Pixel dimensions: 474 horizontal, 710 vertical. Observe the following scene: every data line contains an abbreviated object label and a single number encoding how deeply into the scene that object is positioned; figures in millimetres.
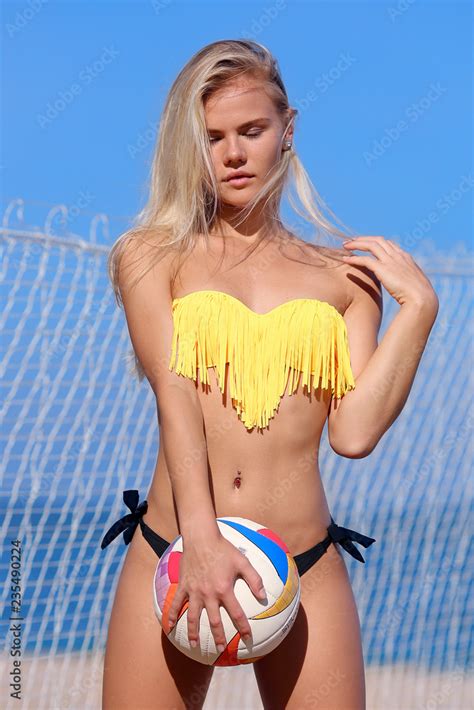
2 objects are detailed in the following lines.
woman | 5359
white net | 11234
